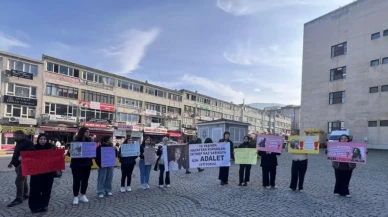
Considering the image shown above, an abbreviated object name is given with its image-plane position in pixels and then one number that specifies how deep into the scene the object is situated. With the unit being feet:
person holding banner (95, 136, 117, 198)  25.86
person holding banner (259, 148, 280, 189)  30.81
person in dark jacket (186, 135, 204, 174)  43.30
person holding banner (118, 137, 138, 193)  28.50
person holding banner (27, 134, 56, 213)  20.34
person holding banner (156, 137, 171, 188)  30.78
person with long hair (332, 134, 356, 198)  27.32
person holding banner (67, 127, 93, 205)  23.20
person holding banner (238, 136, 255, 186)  32.42
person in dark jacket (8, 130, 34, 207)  22.36
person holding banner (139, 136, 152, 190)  30.09
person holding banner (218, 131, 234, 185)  32.48
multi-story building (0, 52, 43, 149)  112.27
